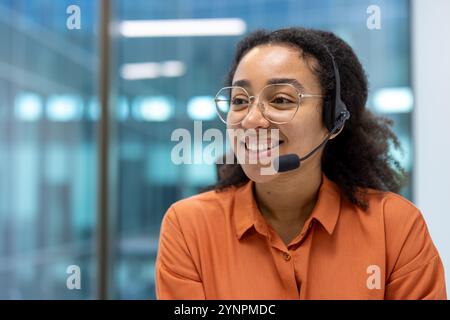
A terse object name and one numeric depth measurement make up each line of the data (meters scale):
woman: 0.85
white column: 1.10
